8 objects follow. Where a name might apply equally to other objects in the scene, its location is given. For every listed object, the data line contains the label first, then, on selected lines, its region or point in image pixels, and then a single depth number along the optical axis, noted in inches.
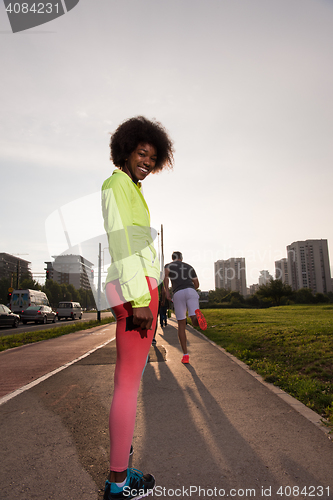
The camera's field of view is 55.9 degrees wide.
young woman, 66.8
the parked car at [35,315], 999.0
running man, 223.8
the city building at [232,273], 4384.1
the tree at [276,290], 2321.6
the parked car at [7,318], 768.2
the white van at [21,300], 1170.0
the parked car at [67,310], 1332.4
